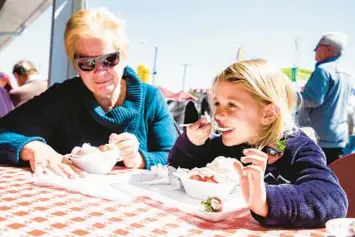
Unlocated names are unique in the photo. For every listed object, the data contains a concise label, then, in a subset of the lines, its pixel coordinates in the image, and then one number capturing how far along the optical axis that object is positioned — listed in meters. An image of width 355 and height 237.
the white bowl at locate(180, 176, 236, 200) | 1.02
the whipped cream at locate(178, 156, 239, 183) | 1.05
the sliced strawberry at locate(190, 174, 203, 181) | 1.06
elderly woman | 1.65
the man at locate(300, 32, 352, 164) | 3.32
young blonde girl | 0.85
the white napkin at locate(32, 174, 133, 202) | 1.01
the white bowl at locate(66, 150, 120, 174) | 1.32
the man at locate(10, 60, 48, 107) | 4.45
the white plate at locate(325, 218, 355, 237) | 0.70
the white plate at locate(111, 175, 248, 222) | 0.89
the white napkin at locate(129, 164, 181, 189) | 1.18
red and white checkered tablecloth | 0.74
